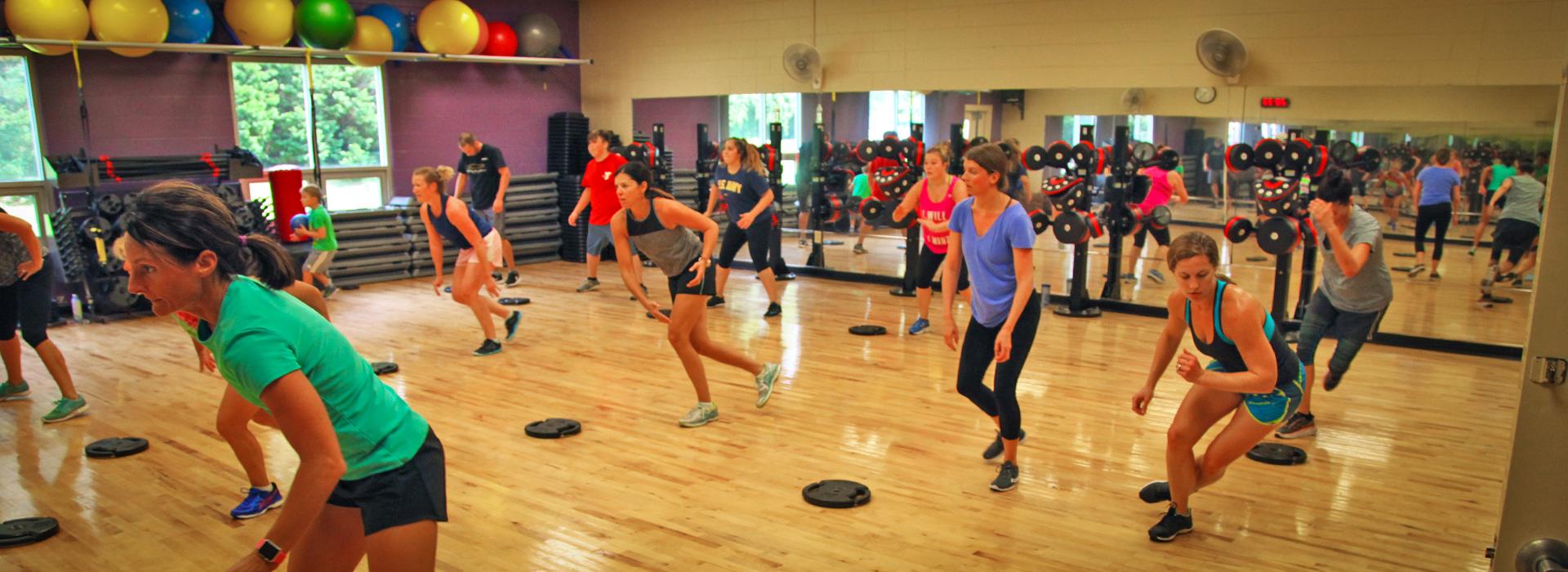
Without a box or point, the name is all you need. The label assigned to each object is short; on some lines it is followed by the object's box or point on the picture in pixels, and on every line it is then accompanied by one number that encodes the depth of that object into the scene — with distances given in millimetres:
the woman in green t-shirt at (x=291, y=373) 1750
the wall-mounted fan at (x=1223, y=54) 7188
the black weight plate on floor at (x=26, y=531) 3621
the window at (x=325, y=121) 9086
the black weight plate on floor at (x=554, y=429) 4836
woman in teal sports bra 3176
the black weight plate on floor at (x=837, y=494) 3941
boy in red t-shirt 8414
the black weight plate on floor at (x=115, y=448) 4578
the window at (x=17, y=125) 7699
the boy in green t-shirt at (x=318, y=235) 7945
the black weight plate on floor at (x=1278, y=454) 4500
